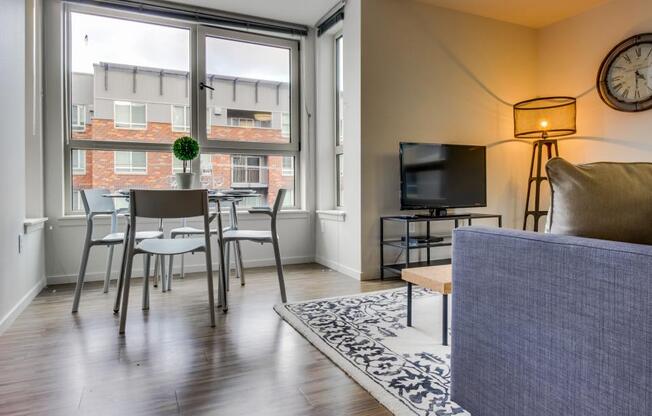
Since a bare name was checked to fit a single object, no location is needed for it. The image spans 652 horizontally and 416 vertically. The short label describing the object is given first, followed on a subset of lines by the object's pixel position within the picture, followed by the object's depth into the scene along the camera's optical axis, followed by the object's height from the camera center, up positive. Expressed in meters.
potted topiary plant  2.96 +0.41
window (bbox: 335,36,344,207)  4.14 +0.82
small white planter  2.78 +0.16
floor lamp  3.86 +0.76
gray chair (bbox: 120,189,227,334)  2.25 -0.05
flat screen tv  3.46 +0.24
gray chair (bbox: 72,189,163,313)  2.66 -0.20
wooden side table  1.95 -0.41
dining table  2.52 -0.08
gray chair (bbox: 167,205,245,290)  3.14 -0.39
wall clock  3.37 +1.13
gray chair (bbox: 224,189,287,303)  2.74 -0.24
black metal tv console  3.36 -0.34
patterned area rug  1.52 -0.73
